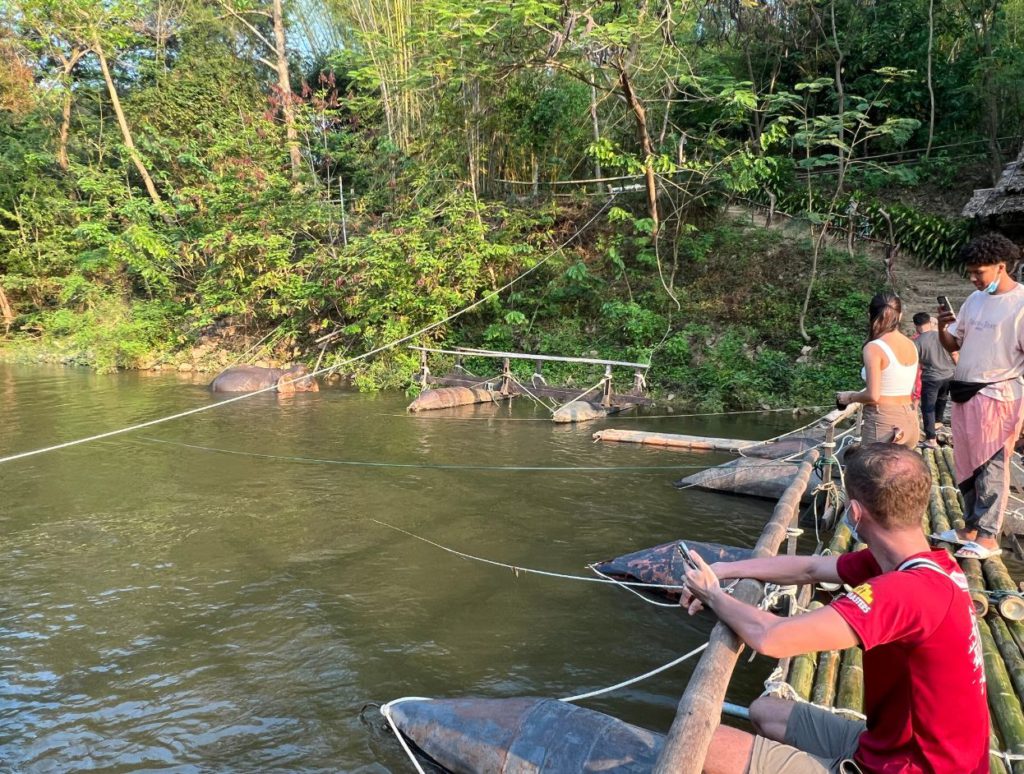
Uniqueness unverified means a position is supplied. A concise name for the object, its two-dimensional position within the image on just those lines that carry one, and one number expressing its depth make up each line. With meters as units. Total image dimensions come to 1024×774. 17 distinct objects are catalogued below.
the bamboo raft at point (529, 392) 11.07
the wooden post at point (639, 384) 12.12
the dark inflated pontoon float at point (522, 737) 2.62
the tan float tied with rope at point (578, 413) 10.64
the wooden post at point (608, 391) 11.48
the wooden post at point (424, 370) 13.13
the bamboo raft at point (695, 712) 1.90
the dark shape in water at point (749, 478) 6.75
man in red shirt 1.65
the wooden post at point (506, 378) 12.55
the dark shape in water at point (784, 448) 7.45
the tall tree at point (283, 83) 17.28
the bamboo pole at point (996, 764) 2.19
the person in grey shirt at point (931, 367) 6.63
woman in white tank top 4.18
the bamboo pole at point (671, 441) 8.49
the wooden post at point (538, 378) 12.87
